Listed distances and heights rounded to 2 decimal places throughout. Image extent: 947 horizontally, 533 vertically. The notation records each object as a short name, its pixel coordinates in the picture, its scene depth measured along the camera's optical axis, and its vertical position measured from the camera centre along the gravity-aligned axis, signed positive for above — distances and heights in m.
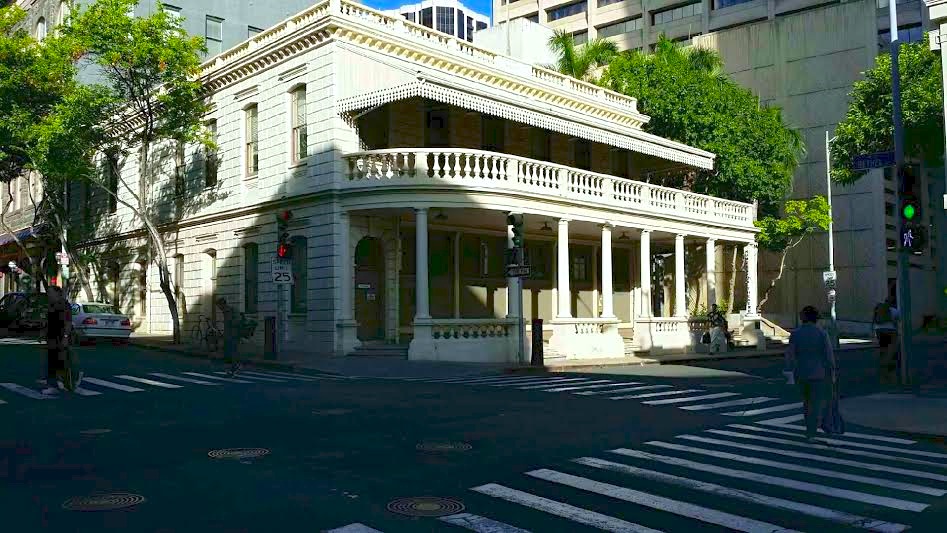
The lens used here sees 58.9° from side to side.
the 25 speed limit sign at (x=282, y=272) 22.45 +1.10
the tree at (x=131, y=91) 26.91 +7.79
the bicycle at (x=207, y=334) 26.31 -0.69
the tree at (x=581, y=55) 41.94 +12.96
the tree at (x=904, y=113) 32.38 +7.85
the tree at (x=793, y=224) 41.31 +4.24
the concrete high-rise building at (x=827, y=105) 48.47 +12.28
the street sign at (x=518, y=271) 22.58 +1.08
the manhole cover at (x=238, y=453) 8.95 -1.52
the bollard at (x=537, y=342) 22.92 -0.85
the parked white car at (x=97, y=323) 28.83 -0.31
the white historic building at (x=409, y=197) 24.95 +3.80
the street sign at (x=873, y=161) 15.78 +2.81
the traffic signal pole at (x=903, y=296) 15.45 +0.23
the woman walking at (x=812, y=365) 10.45 -0.70
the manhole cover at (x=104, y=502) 6.70 -1.53
